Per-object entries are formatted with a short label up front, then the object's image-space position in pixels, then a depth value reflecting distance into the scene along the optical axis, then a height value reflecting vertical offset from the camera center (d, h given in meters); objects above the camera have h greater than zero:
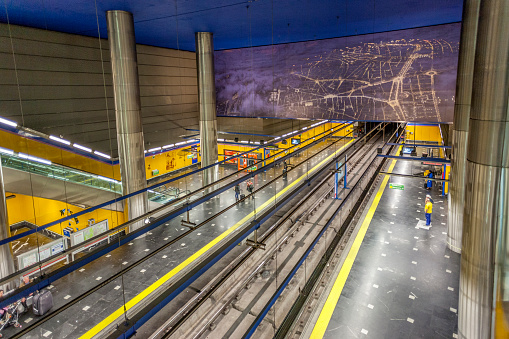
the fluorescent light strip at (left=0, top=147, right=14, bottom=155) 9.36 -1.07
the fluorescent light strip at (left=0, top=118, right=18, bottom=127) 9.25 -0.24
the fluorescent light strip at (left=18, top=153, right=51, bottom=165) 9.92 -1.46
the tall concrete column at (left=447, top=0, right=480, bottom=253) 8.30 -0.49
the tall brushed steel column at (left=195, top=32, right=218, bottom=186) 12.50 +0.39
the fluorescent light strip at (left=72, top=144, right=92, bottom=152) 12.23 -1.36
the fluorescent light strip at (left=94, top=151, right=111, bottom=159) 13.23 -1.76
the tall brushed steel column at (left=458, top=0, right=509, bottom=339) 4.09 -0.91
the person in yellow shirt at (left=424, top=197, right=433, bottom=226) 10.96 -3.59
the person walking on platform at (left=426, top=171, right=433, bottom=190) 15.21 -3.74
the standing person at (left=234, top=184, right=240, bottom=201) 14.31 -3.73
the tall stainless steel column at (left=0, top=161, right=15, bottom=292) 7.47 -3.26
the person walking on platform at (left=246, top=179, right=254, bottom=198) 14.57 -3.61
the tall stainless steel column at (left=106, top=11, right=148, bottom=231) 9.35 +0.14
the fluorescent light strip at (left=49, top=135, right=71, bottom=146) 11.09 -0.97
